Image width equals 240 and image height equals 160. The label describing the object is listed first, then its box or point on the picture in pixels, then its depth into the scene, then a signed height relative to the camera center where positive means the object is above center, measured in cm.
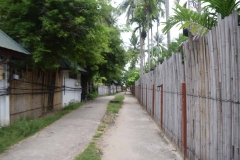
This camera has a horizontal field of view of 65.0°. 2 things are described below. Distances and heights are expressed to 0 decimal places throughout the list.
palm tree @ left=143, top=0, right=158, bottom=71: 1953 +817
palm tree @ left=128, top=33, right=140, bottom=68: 3453 +785
